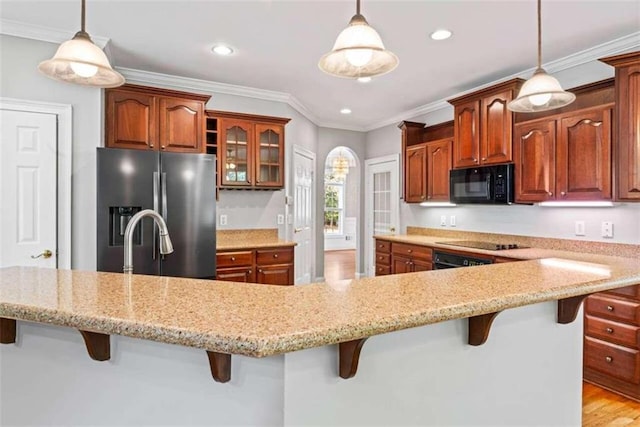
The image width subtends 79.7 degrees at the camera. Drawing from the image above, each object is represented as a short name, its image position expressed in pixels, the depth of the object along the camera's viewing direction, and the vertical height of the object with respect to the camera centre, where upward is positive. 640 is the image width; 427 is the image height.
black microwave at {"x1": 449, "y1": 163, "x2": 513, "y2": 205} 3.57 +0.28
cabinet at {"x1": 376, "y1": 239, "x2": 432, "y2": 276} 4.22 -0.53
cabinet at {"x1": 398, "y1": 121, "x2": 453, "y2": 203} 4.42 +0.63
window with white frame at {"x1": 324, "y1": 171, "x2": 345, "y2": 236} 10.60 +0.15
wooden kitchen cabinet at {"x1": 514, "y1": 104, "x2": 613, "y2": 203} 2.87 +0.45
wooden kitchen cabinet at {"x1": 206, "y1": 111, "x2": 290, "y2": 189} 4.14 +0.72
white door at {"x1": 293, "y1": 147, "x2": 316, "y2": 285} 5.20 -0.01
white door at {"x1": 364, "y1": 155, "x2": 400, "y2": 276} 5.76 +0.20
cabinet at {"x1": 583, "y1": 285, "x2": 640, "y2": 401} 2.57 -0.90
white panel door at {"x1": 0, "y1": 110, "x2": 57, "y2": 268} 2.82 +0.18
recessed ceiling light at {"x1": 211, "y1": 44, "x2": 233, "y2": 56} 3.24 +1.41
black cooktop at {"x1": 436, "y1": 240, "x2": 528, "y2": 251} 3.64 -0.33
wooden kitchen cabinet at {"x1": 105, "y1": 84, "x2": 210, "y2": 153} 3.44 +0.88
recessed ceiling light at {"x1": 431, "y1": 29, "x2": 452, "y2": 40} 2.92 +1.38
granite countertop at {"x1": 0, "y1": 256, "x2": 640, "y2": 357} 0.83 -0.24
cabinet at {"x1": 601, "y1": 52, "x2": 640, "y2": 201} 2.62 +0.61
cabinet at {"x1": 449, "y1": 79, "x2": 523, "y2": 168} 3.57 +0.86
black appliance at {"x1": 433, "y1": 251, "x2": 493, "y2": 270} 3.49 -0.46
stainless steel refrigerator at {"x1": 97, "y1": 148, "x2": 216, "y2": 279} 3.05 +0.05
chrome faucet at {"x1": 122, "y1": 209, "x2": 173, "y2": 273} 1.48 -0.11
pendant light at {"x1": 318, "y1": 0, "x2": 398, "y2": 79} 1.54 +0.67
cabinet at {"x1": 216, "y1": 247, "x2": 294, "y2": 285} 3.87 -0.56
